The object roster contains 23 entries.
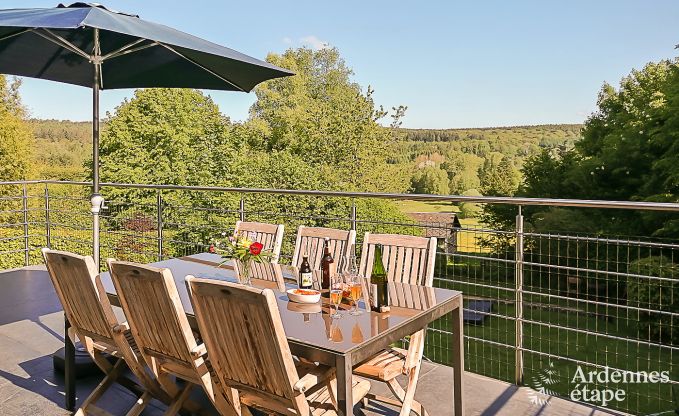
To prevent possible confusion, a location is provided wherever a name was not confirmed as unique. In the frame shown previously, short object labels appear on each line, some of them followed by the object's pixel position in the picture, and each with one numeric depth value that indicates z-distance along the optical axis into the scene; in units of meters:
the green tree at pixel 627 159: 17.34
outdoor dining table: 1.93
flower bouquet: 2.83
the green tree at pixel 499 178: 30.75
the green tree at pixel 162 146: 19.70
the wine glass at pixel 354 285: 2.53
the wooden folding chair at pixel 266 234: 3.49
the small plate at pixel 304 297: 2.53
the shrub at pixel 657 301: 11.39
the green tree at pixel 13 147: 17.01
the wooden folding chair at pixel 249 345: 1.87
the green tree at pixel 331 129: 24.48
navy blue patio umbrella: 2.92
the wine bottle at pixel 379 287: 2.42
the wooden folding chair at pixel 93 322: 2.61
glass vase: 2.90
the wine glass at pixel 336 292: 2.43
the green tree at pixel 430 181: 31.23
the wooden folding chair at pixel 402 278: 2.63
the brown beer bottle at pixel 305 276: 2.68
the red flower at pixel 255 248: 2.81
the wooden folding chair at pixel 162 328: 2.23
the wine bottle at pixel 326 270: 2.75
